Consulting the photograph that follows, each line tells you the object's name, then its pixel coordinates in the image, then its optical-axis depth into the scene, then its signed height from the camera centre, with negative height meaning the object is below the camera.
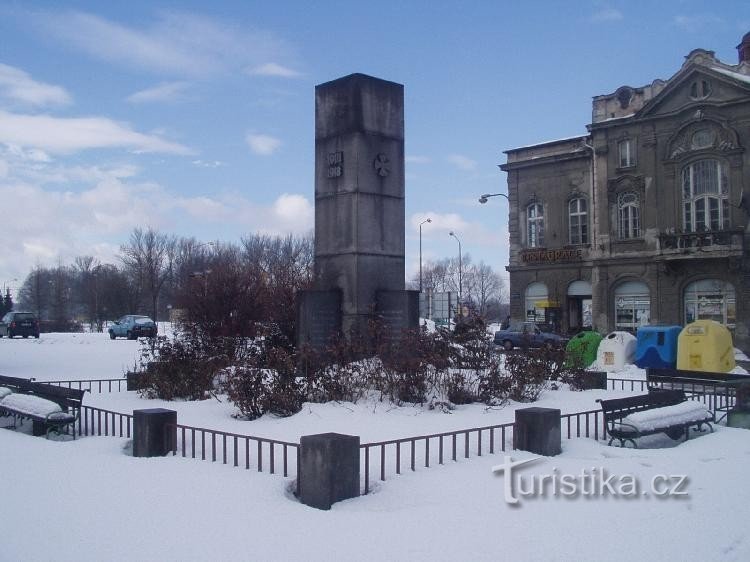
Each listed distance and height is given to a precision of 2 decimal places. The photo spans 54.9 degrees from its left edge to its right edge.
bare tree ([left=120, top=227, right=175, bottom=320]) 72.56 +5.65
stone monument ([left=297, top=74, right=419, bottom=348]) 14.87 +2.35
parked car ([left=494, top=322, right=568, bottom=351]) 32.44 -0.86
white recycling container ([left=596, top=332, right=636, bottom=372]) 22.55 -1.13
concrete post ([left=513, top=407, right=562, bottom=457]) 8.75 -1.39
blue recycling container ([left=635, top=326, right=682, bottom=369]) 21.77 -0.93
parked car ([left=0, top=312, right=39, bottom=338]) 45.41 -0.33
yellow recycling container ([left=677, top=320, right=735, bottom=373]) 19.75 -0.90
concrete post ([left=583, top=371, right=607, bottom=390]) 14.76 -1.31
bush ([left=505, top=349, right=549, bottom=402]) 12.38 -1.03
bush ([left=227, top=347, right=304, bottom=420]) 10.83 -1.06
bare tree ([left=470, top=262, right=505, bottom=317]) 102.50 +5.14
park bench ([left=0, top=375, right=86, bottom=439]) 10.38 -1.31
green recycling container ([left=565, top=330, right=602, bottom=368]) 21.79 -0.82
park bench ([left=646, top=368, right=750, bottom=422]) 12.52 -1.12
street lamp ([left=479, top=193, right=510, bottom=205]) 39.28 +6.48
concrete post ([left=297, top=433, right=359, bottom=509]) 6.78 -1.44
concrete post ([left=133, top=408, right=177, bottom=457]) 8.83 -1.39
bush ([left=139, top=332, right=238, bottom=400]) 13.34 -0.96
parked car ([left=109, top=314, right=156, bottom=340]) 43.28 -0.49
